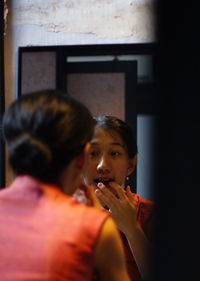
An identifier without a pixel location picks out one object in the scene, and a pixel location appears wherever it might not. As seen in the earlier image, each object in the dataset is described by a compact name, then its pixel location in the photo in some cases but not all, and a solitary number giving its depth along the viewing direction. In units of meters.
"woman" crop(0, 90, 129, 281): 2.01
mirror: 3.24
